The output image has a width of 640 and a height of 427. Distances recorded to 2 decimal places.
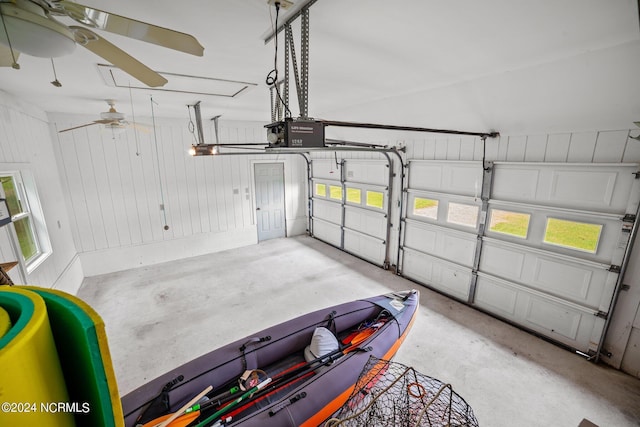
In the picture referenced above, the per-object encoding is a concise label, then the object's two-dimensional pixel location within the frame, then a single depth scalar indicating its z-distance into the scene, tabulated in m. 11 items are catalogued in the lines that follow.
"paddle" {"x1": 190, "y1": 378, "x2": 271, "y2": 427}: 1.93
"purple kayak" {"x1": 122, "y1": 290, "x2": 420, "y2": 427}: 1.97
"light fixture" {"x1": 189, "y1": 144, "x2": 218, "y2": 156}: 4.00
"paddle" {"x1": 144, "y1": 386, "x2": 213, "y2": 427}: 1.81
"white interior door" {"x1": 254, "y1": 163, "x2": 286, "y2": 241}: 6.87
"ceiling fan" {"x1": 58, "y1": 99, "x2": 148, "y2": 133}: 3.49
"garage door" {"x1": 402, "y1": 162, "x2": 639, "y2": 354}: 2.86
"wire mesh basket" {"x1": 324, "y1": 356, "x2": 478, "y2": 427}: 1.40
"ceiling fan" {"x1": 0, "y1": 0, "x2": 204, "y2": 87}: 0.91
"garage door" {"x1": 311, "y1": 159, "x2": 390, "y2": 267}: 5.43
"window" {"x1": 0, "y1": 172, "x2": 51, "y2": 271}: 3.34
